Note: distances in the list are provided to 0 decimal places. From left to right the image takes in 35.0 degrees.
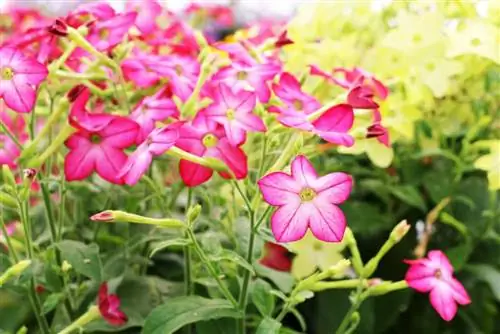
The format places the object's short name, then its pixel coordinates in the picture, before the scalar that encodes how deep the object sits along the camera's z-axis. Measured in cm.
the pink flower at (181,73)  72
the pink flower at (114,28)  75
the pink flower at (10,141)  80
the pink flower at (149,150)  59
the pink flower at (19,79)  64
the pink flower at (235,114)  63
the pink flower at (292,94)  70
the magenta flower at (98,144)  67
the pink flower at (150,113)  66
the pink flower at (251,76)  70
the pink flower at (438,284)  66
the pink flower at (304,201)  56
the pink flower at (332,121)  61
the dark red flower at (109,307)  68
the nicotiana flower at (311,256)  82
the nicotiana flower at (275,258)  87
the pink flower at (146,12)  88
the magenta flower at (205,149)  64
